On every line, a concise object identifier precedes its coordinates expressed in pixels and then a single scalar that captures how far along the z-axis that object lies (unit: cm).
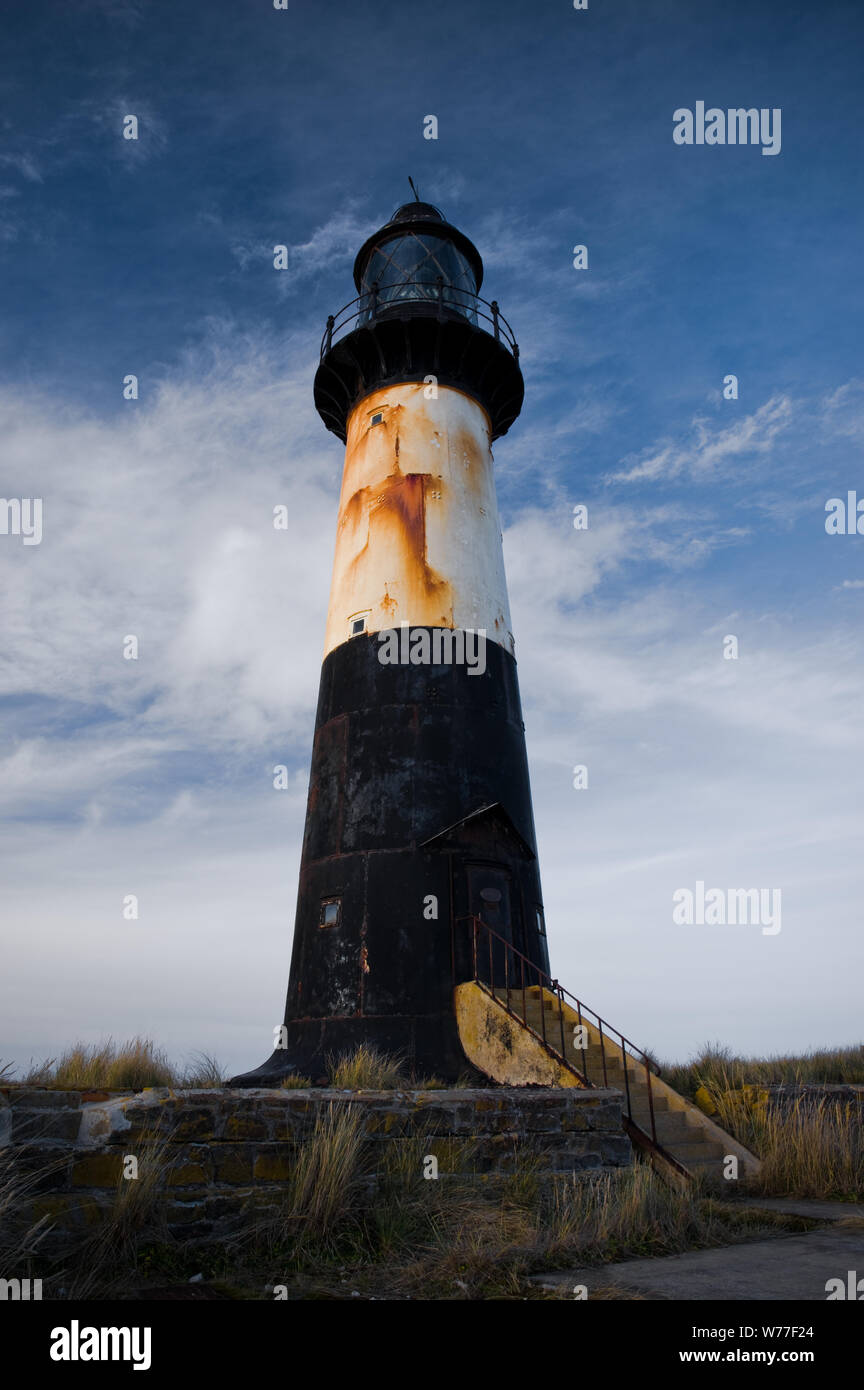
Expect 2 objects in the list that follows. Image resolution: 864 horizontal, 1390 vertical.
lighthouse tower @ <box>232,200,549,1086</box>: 1168
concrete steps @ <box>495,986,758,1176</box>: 899
